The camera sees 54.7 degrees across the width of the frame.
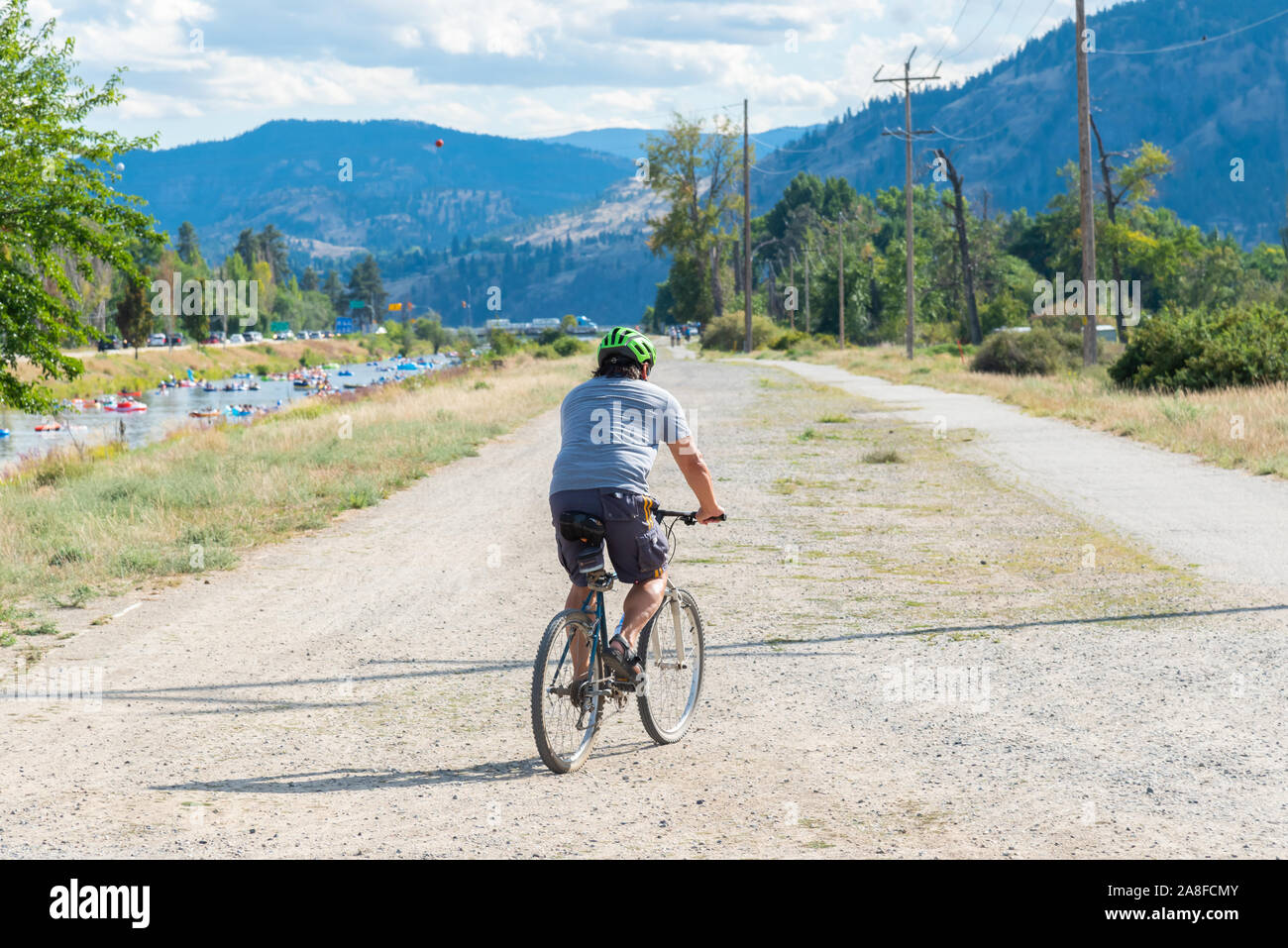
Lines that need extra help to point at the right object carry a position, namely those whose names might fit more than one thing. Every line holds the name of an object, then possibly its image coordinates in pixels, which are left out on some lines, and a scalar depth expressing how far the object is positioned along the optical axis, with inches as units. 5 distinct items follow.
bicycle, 222.7
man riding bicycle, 225.5
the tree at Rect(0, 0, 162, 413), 831.1
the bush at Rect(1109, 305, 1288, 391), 1063.0
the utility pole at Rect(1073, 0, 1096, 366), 1293.1
